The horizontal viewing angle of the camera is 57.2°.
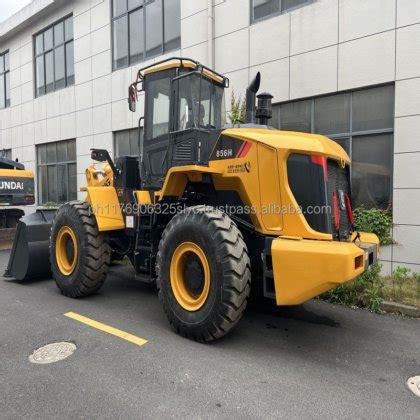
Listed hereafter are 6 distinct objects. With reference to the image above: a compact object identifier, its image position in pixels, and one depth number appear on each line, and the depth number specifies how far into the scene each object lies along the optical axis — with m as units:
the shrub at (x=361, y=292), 5.55
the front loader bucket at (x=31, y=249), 6.55
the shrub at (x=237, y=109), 8.27
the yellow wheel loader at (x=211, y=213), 3.87
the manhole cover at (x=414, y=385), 3.28
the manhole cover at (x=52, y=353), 3.81
